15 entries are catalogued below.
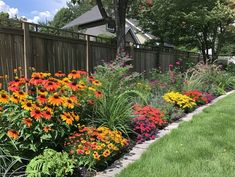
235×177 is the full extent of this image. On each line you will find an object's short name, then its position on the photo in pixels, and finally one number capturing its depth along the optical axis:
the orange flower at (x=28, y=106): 3.36
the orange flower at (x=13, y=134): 3.18
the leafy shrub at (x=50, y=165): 3.11
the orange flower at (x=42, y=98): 3.54
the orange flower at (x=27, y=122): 3.27
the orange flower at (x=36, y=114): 3.27
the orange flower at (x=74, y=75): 4.27
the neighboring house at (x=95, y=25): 26.66
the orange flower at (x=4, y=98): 3.37
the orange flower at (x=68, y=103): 3.63
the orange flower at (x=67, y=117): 3.49
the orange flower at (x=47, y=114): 3.34
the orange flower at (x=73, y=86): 3.94
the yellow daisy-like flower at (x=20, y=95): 3.50
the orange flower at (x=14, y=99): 3.45
